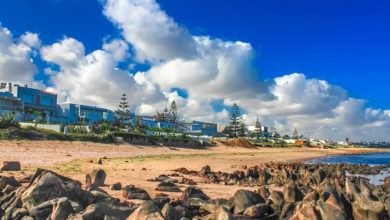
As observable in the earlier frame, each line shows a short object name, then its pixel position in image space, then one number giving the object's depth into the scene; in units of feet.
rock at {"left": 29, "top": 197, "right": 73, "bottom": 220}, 36.01
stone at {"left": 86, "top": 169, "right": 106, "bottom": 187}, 56.24
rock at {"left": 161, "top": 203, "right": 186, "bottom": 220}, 37.22
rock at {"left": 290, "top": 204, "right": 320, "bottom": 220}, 37.68
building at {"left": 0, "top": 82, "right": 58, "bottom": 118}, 250.98
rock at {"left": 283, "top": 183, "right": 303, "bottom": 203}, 48.21
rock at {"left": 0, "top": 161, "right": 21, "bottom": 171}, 67.74
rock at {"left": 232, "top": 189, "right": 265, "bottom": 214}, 44.79
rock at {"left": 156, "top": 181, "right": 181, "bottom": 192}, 56.80
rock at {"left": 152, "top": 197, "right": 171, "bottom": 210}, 41.57
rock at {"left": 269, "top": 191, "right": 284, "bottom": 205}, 47.65
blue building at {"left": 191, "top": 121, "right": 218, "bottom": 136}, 470.80
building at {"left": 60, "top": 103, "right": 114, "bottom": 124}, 286.66
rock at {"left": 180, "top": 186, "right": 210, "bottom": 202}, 48.57
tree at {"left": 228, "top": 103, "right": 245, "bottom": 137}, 389.19
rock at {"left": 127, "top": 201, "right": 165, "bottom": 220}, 33.02
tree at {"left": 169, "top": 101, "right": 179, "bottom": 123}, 406.04
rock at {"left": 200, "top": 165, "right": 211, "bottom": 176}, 88.89
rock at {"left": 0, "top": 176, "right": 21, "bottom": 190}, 49.08
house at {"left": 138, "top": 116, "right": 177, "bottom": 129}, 375.98
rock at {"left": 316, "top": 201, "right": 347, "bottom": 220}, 37.58
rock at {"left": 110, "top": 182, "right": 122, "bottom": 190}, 53.42
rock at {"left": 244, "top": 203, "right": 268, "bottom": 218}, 44.10
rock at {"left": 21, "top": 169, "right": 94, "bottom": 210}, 39.73
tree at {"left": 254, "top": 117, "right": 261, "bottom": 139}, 453.58
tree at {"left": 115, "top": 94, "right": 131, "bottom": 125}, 295.69
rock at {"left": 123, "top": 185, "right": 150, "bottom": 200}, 47.26
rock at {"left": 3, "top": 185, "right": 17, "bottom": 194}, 46.73
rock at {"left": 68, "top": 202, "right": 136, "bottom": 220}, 34.99
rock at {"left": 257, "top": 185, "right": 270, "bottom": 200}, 51.57
